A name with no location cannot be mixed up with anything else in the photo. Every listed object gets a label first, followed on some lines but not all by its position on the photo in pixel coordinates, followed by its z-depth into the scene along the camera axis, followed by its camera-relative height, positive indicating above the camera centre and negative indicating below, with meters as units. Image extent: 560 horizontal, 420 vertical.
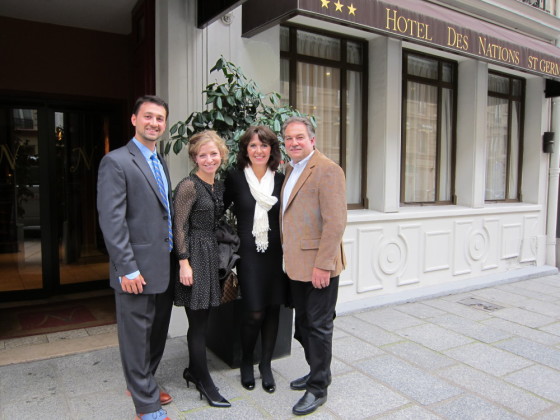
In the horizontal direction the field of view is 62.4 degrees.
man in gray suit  2.54 -0.32
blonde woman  2.91 -0.41
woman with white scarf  3.11 -0.30
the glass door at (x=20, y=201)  5.40 -0.24
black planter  3.54 -1.22
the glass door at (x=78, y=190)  5.75 -0.12
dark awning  3.83 +1.52
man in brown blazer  2.89 -0.37
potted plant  3.70 +0.56
